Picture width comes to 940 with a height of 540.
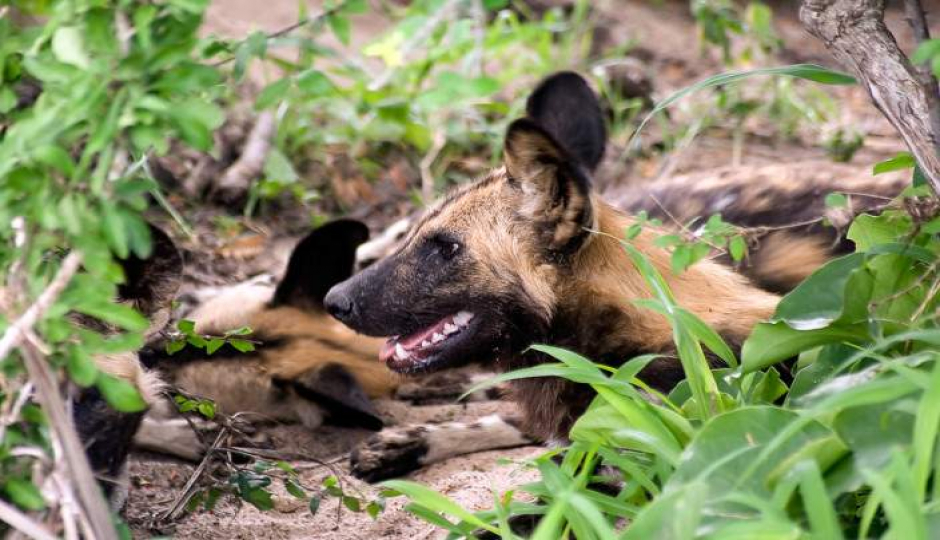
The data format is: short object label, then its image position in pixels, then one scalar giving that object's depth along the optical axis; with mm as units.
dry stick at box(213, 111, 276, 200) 10673
